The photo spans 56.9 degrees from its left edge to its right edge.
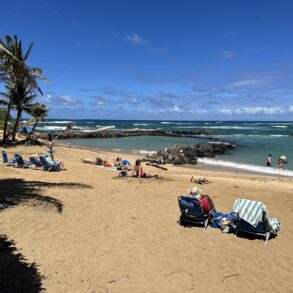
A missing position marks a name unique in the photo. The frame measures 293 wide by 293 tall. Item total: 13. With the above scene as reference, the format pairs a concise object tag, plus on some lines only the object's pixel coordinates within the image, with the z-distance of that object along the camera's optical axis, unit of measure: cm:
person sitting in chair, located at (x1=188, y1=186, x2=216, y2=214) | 673
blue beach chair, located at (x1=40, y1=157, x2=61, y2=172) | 1142
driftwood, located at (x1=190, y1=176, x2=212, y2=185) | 1123
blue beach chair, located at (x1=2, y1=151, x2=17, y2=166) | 1189
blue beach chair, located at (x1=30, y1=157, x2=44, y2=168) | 1165
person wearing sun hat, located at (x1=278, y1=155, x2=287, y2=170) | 1697
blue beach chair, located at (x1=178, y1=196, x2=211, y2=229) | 656
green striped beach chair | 610
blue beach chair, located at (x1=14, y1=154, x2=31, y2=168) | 1167
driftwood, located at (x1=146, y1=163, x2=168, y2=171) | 1531
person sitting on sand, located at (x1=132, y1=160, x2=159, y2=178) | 1134
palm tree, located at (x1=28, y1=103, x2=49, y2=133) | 2225
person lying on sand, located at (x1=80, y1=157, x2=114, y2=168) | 1394
